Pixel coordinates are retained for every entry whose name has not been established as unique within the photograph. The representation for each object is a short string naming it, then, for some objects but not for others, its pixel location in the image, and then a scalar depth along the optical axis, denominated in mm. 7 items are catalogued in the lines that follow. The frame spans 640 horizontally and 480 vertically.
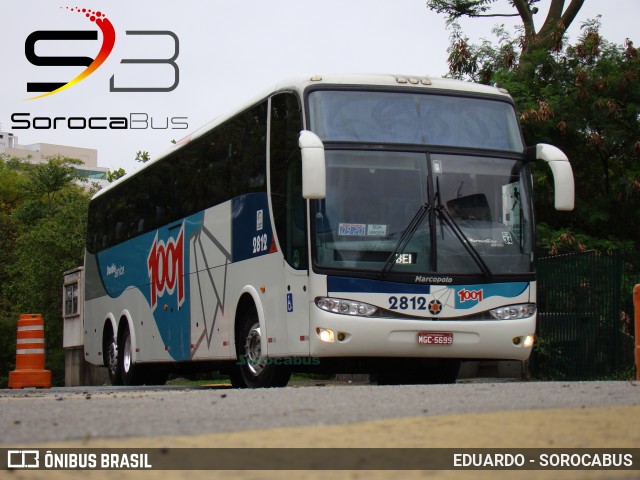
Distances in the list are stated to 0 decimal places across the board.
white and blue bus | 13258
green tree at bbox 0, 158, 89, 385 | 52969
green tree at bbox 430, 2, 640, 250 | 26078
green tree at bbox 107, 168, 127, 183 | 57906
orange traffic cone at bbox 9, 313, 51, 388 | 20969
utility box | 37406
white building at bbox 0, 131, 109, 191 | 148125
